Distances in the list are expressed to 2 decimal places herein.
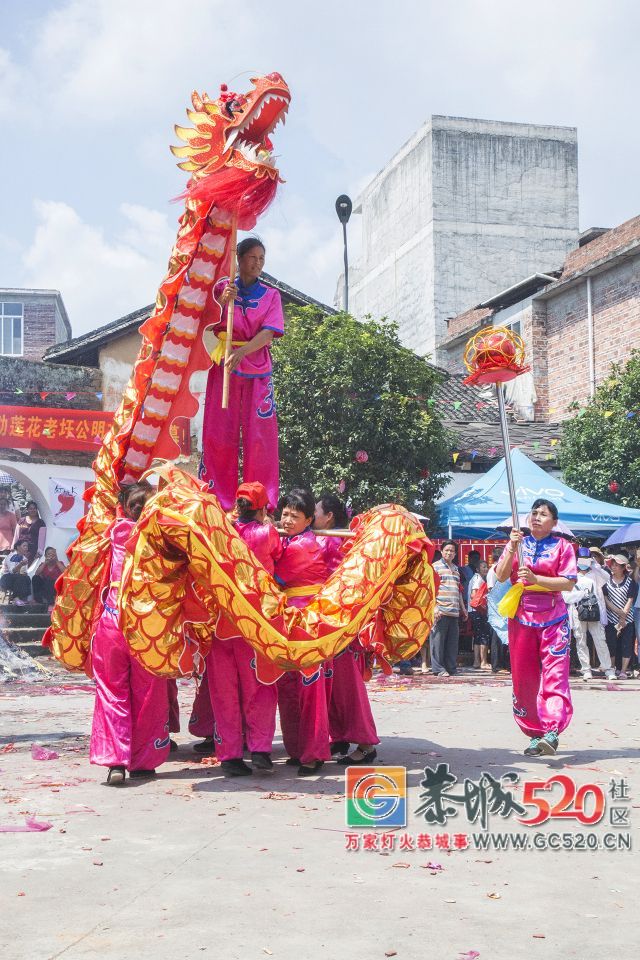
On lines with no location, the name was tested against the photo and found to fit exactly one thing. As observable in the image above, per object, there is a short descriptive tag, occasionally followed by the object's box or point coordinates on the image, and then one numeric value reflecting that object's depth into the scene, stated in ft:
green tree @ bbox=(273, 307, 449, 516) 49.24
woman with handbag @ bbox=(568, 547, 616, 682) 41.73
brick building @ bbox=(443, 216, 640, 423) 69.77
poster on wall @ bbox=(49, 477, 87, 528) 53.57
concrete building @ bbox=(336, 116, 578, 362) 91.25
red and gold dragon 17.72
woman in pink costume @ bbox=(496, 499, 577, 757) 21.12
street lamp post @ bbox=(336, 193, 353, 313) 62.80
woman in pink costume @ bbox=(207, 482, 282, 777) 18.89
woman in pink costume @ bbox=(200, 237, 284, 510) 21.12
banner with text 53.42
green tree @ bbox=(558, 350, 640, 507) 58.44
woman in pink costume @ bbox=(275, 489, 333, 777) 19.29
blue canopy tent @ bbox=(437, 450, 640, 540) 47.62
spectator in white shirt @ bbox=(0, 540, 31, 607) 51.29
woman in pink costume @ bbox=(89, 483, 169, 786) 18.67
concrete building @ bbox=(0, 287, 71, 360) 114.93
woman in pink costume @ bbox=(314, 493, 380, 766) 20.27
